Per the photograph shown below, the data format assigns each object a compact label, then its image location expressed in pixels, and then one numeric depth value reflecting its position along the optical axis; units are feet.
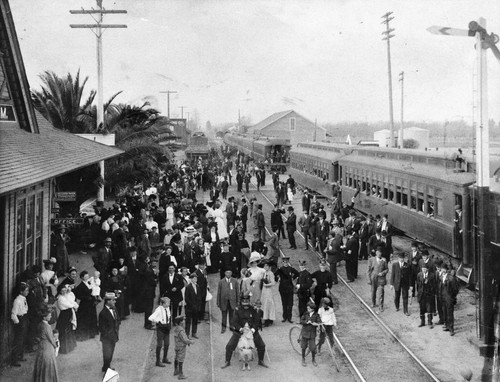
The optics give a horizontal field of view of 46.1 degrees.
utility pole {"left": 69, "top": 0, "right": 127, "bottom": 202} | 75.82
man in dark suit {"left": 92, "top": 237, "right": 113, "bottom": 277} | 45.03
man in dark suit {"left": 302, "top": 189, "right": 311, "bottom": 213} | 82.79
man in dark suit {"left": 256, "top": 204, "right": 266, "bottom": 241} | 64.80
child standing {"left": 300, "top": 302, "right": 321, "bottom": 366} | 33.24
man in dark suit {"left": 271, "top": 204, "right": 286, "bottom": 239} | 66.85
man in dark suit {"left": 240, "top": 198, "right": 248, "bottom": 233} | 68.54
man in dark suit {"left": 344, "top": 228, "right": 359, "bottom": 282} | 51.60
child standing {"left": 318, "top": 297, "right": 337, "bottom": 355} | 33.91
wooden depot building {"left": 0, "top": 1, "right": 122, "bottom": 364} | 32.91
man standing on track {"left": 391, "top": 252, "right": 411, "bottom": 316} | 42.24
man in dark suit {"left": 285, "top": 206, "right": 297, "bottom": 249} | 63.67
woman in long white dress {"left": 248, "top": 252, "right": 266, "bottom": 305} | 39.35
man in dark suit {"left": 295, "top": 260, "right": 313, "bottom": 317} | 40.09
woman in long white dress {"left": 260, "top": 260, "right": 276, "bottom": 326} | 40.42
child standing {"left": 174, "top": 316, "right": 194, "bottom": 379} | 31.37
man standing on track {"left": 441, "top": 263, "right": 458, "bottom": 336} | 37.19
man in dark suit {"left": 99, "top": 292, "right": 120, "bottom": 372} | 31.58
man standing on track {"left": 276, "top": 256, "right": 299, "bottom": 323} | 41.34
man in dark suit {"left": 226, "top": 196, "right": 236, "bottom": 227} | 70.95
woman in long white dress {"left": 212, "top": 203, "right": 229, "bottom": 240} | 65.36
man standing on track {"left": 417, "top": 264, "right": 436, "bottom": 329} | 39.19
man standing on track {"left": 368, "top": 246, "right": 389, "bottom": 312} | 43.11
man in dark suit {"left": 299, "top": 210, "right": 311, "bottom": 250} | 63.57
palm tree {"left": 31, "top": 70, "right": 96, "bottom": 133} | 80.79
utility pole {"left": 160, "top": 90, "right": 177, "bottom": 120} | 267.18
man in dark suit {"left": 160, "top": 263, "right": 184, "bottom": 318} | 39.34
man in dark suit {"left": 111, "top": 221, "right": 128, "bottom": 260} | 49.26
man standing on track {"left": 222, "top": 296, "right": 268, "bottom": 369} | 33.32
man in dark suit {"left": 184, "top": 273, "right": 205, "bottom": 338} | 37.47
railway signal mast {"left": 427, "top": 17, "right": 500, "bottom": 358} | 32.53
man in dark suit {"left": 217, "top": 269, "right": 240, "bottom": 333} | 39.04
